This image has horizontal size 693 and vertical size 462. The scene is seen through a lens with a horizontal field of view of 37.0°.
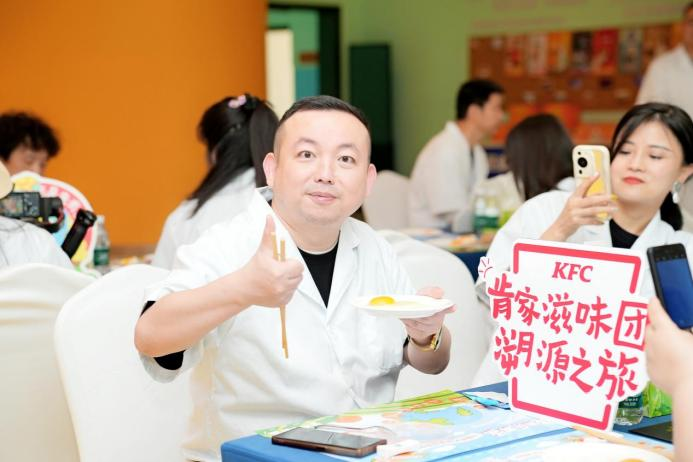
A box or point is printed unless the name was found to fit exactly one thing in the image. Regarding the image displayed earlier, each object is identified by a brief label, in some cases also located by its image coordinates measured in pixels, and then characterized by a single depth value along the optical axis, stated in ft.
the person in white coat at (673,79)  21.83
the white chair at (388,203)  21.26
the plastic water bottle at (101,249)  13.22
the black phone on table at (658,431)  5.78
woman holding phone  9.18
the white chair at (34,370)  8.14
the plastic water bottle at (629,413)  6.13
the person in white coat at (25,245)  9.78
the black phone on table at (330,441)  5.33
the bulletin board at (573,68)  28.25
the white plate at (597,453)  5.23
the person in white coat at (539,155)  15.94
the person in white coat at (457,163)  20.74
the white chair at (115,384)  7.16
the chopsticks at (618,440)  5.50
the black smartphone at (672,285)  5.02
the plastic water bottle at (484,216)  17.54
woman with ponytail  12.25
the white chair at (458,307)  9.45
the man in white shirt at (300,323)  6.77
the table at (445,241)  15.39
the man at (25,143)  15.03
